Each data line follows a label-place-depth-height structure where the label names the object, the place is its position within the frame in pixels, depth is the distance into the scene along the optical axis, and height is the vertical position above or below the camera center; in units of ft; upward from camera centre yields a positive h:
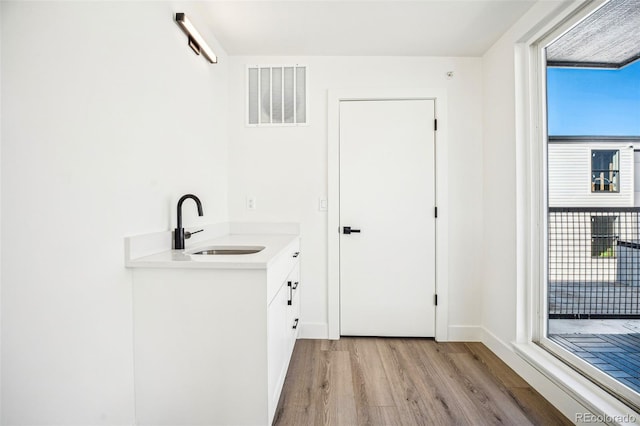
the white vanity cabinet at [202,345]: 4.28 -2.02
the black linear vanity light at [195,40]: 5.43 +3.63
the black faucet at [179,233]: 5.32 -0.39
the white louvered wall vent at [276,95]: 8.18 +3.36
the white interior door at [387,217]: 8.15 -0.16
